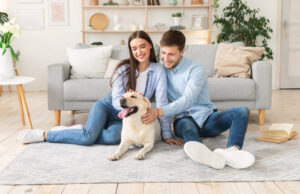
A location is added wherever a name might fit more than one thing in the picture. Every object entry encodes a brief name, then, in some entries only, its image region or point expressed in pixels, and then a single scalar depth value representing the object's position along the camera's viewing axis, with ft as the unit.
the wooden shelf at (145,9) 19.16
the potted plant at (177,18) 19.17
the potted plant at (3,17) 18.30
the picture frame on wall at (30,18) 19.84
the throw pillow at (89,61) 11.56
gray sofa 10.71
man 6.44
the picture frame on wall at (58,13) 19.92
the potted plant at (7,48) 10.37
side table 9.95
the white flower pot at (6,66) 10.34
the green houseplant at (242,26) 18.75
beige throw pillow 11.36
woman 7.97
